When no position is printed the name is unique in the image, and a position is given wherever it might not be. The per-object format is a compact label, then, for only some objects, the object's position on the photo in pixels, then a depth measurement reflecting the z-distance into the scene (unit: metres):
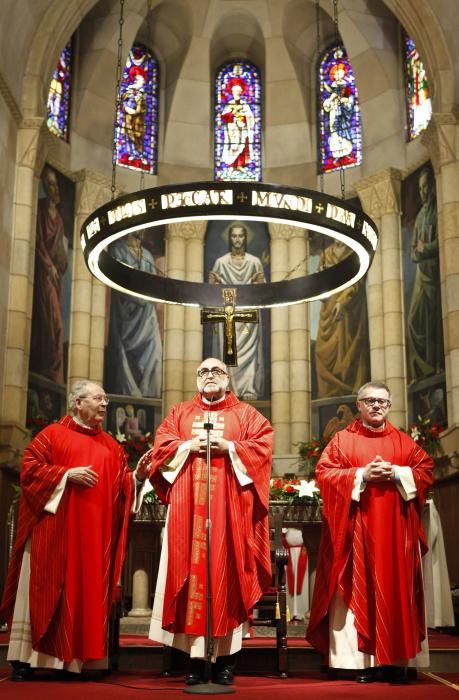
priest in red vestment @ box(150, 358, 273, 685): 5.96
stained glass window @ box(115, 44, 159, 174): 17.16
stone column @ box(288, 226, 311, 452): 15.51
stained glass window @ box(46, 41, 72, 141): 16.09
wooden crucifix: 9.59
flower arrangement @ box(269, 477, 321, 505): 9.02
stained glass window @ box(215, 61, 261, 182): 17.47
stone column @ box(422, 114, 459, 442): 12.95
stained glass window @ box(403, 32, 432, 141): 15.62
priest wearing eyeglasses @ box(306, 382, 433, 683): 6.09
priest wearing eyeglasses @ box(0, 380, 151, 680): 5.96
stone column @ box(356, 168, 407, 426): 14.77
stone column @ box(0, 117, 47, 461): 12.82
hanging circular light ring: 8.62
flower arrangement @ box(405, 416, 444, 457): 12.73
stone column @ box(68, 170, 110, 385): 15.23
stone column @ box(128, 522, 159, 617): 9.23
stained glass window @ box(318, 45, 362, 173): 16.88
